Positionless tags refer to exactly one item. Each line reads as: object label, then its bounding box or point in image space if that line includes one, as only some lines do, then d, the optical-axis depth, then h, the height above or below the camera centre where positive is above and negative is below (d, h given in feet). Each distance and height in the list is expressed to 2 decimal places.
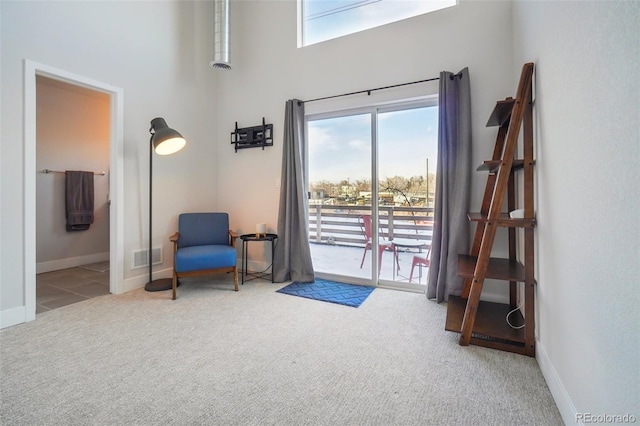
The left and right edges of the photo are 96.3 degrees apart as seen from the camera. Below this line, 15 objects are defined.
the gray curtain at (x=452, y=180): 8.58 +1.05
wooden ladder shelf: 6.00 -1.11
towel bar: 12.62 +2.06
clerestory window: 9.88 +7.46
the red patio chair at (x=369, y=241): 10.52 -0.98
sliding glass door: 9.84 +0.83
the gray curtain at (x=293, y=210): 11.08 +0.21
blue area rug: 9.21 -2.67
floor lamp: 9.25 +2.36
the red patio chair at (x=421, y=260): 9.76 -1.59
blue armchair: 9.35 -1.13
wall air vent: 10.41 -1.54
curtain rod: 9.34 +4.40
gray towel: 13.29 +0.83
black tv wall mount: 12.11 +3.44
